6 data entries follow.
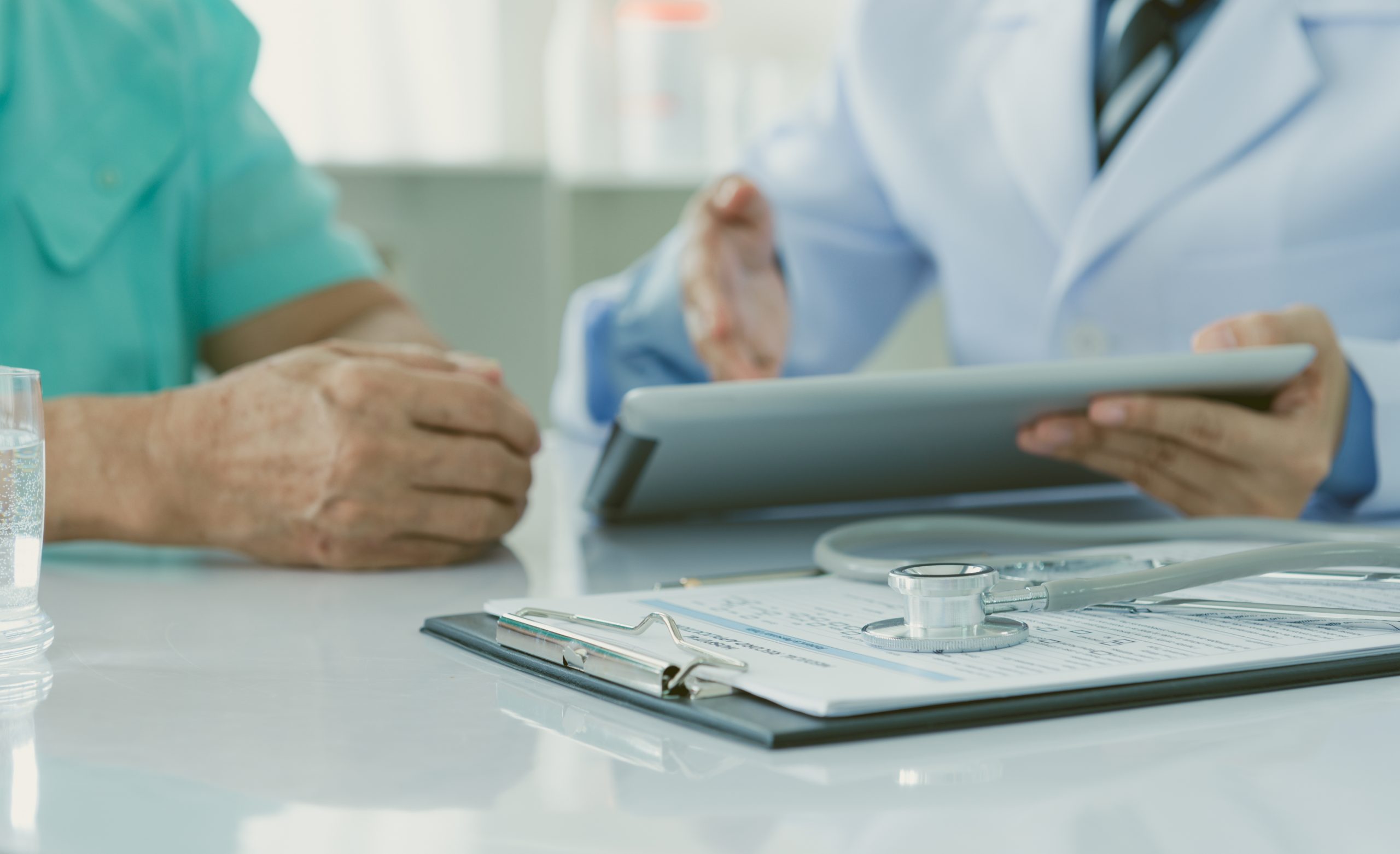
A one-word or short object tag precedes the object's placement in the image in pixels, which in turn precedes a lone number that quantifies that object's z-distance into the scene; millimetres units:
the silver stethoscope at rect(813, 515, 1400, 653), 846
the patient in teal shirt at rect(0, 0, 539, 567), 1062
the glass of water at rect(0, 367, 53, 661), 902
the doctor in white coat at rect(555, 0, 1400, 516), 1543
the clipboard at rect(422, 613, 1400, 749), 798
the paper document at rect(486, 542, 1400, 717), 810
